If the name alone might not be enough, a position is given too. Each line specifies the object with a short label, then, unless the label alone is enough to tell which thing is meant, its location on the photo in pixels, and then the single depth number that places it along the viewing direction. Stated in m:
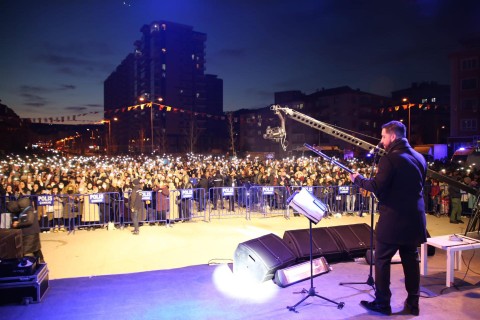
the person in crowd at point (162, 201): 12.55
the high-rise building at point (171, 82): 84.06
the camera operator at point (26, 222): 7.54
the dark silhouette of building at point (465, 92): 46.75
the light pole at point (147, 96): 85.54
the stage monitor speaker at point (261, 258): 6.34
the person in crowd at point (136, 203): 11.52
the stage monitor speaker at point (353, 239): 7.77
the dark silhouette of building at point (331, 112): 64.25
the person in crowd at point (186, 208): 13.37
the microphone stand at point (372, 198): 5.59
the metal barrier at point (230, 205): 14.18
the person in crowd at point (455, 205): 13.04
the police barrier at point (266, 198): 14.40
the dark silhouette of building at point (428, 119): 65.06
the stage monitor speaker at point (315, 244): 7.21
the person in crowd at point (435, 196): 14.62
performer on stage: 4.63
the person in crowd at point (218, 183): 15.26
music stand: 5.37
